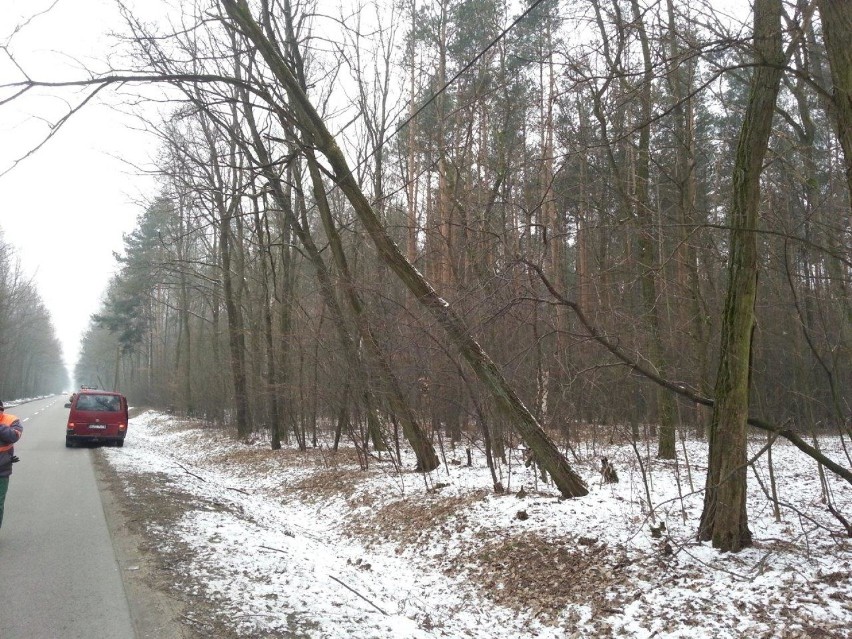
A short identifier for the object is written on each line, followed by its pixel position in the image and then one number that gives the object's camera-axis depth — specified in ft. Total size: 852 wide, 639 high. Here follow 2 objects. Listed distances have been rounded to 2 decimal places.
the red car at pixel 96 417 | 59.62
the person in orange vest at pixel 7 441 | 20.54
